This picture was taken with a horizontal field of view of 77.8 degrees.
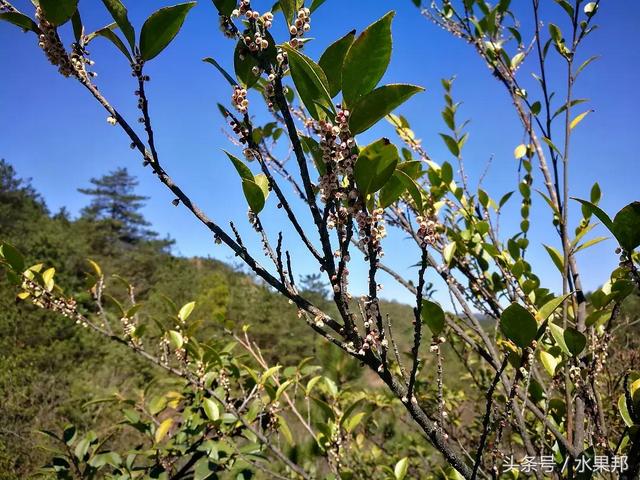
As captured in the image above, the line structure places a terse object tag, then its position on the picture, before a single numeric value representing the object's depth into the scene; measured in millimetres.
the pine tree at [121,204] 45750
